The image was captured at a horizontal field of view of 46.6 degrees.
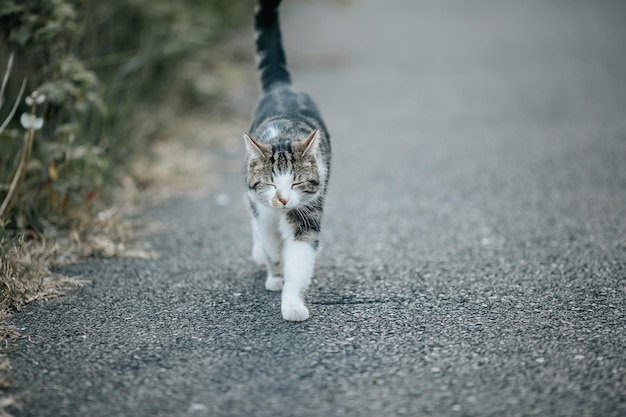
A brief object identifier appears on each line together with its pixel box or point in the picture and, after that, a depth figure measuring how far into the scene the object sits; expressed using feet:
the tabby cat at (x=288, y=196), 11.39
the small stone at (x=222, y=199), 18.39
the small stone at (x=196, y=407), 8.70
